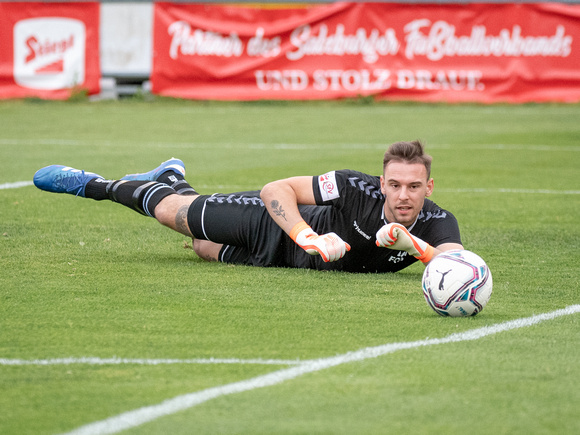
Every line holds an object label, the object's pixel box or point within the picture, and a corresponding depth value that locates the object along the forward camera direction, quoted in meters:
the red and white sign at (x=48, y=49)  45.06
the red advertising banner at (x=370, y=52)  44.56
